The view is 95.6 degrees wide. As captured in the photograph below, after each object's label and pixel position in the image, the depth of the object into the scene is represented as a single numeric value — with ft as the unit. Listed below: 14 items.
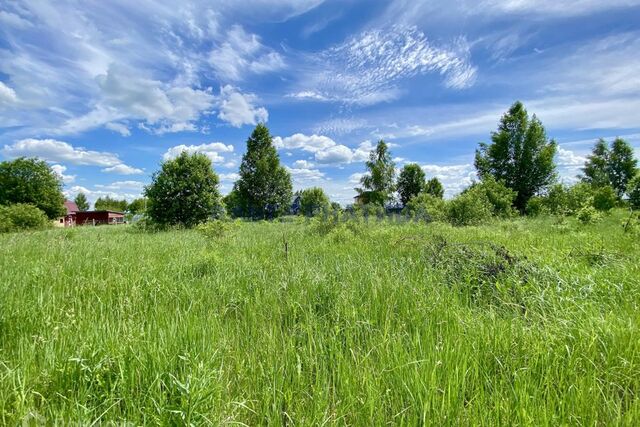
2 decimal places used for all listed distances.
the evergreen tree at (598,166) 123.65
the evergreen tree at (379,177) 115.24
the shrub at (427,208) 55.35
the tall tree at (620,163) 120.88
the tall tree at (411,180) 135.74
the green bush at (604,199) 59.62
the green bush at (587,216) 35.58
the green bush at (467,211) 52.39
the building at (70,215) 195.33
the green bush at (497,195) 64.69
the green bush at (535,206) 71.36
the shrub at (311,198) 152.78
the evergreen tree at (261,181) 111.55
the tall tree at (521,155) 93.15
